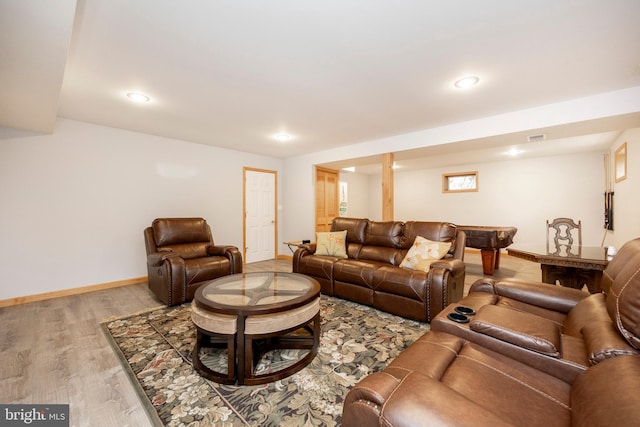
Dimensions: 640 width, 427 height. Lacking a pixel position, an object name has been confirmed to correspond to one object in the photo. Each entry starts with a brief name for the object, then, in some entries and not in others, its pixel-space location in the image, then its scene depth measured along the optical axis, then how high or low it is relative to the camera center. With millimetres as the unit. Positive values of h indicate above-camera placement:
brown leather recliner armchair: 3221 -628
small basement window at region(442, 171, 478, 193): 7145 +782
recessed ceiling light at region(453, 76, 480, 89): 2537 +1253
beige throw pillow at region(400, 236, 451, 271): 3001 -507
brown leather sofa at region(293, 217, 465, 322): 2707 -684
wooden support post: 4621 +431
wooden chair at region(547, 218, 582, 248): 3291 -214
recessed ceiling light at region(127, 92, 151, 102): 2842 +1269
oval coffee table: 1826 -781
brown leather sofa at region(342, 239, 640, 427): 752 -598
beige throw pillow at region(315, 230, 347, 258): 3818 -474
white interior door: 5824 -68
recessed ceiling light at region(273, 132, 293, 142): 4367 +1273
